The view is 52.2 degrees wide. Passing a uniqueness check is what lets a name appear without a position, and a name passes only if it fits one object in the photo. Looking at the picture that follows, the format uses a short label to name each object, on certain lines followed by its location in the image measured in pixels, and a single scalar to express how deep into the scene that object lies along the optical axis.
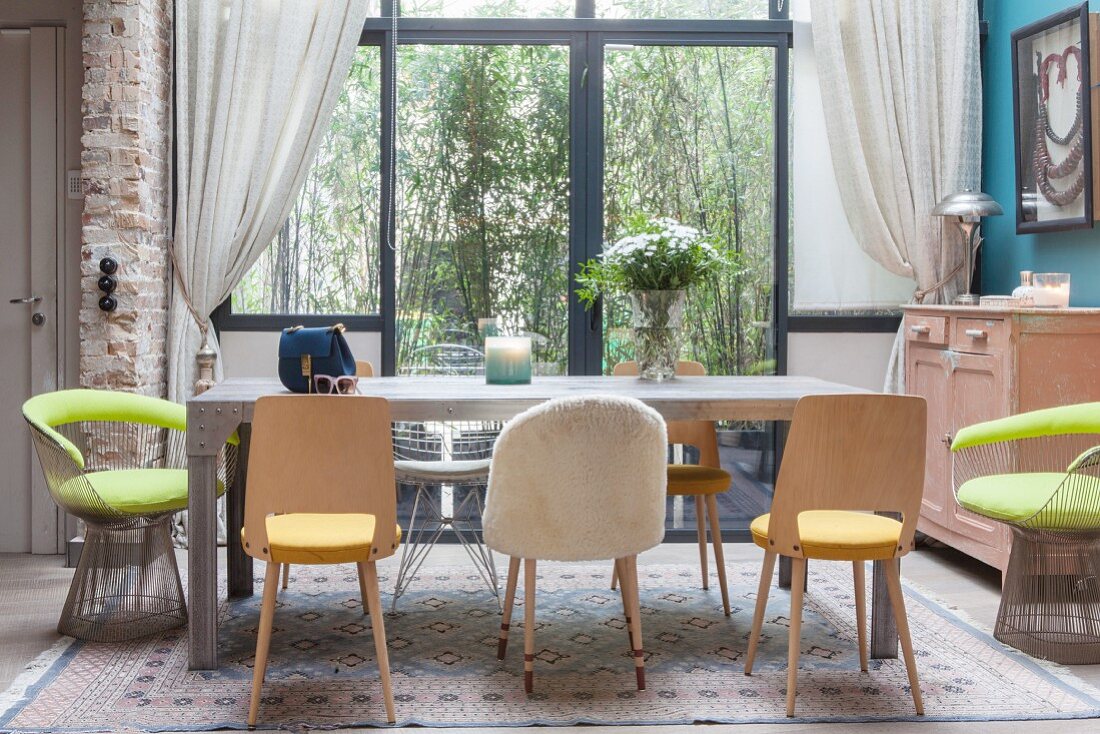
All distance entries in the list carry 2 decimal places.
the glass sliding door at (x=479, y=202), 5.09
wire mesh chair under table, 4.92
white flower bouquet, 3.70
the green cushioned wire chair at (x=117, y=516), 3.48
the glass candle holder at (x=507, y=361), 3.70
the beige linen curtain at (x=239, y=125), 4.84
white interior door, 4.65
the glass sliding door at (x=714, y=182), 5.12
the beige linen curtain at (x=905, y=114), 5.03
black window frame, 5.05
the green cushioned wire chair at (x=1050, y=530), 3.34
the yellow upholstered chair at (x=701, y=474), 3.92
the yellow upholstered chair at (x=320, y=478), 2.85
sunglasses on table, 3.39
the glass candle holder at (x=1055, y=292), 4.18
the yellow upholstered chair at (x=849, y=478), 2.92
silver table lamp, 4.71
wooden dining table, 3.18
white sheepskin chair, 2.88
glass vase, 3.76
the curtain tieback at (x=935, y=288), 5.09
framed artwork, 4.23
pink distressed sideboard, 4.00
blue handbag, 3.37
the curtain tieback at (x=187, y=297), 4.88
